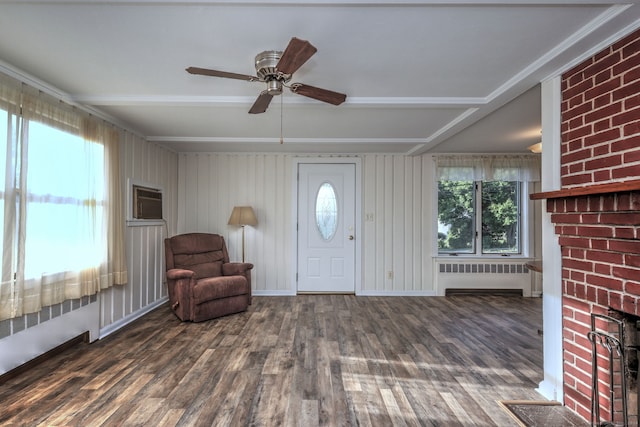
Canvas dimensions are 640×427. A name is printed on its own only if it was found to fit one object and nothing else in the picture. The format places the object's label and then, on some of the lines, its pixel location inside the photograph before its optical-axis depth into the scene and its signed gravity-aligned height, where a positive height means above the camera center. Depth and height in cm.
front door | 507 -20
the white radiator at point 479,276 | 500 -95
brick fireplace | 162 +9
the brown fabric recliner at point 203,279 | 363 -78
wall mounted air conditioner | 377 +16
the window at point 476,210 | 507 +9
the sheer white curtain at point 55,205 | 225 +9
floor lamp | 468 -2
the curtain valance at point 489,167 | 499 +77
